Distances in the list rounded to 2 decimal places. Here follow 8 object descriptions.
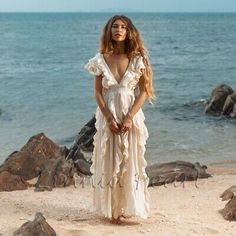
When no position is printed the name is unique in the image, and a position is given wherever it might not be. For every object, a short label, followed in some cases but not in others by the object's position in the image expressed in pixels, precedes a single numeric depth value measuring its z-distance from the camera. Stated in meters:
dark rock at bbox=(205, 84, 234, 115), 21.06
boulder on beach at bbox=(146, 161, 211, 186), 10.17
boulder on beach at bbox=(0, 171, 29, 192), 9.24
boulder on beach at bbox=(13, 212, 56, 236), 6.18
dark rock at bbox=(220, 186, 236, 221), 7.27
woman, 6.63
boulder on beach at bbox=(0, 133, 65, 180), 10.94
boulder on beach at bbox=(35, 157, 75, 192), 9.66
